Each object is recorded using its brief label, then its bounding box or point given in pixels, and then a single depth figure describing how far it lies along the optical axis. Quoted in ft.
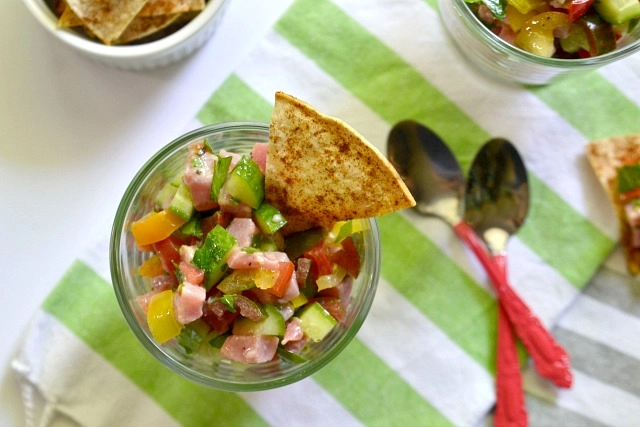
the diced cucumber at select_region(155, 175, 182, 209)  1.70
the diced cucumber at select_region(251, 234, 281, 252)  1.64
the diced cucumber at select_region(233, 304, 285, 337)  1.63
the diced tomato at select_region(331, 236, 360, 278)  1.71
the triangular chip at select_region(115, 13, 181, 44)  1.80
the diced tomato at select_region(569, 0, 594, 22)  1.72
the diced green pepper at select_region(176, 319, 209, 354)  1.65
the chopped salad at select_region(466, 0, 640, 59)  1.73
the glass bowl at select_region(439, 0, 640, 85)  1.74
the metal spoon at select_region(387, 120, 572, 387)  1.88
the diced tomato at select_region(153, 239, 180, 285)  1.68
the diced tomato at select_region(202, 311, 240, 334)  1.64
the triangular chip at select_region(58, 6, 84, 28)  1.76
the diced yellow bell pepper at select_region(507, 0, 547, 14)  1.73
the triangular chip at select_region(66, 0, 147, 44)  1.75
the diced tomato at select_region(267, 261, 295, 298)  1.61
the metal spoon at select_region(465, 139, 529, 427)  1.88
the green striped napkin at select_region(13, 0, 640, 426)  1.84
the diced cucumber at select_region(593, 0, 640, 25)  1.72
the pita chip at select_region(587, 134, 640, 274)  1.91
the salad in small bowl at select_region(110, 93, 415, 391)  1.62
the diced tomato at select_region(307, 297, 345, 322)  1.70
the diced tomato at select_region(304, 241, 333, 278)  1.67
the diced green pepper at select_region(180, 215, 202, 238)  1.67
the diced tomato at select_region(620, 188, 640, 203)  1.91
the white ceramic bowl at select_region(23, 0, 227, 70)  1.76
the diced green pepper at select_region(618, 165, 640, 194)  1.91
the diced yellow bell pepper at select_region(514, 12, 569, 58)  1.75
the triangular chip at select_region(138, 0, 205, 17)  1.78
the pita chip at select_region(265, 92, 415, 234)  1.62
